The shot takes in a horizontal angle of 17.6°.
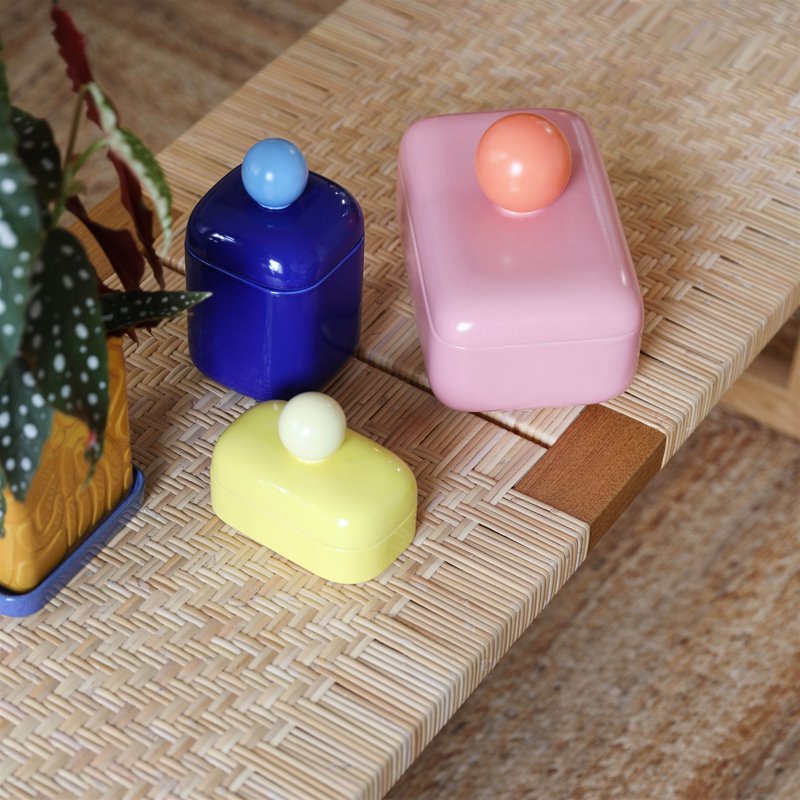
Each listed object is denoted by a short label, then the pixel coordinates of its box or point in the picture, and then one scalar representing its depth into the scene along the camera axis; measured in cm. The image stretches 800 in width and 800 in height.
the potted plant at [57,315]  124
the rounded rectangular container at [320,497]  145
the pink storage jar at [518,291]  151
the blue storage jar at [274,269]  148
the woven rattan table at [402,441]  142
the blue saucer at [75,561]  146
